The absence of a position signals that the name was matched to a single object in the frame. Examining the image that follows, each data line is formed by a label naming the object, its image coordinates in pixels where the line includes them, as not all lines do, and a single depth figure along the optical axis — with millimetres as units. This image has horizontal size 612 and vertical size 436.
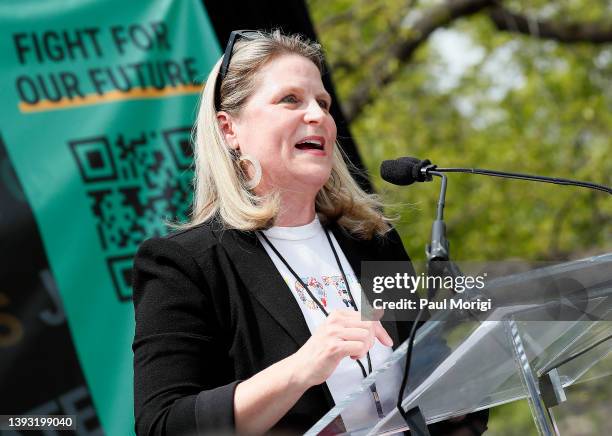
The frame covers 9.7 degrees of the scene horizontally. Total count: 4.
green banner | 5303
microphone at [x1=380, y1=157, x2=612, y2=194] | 4598
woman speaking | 4557
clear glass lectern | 4448
